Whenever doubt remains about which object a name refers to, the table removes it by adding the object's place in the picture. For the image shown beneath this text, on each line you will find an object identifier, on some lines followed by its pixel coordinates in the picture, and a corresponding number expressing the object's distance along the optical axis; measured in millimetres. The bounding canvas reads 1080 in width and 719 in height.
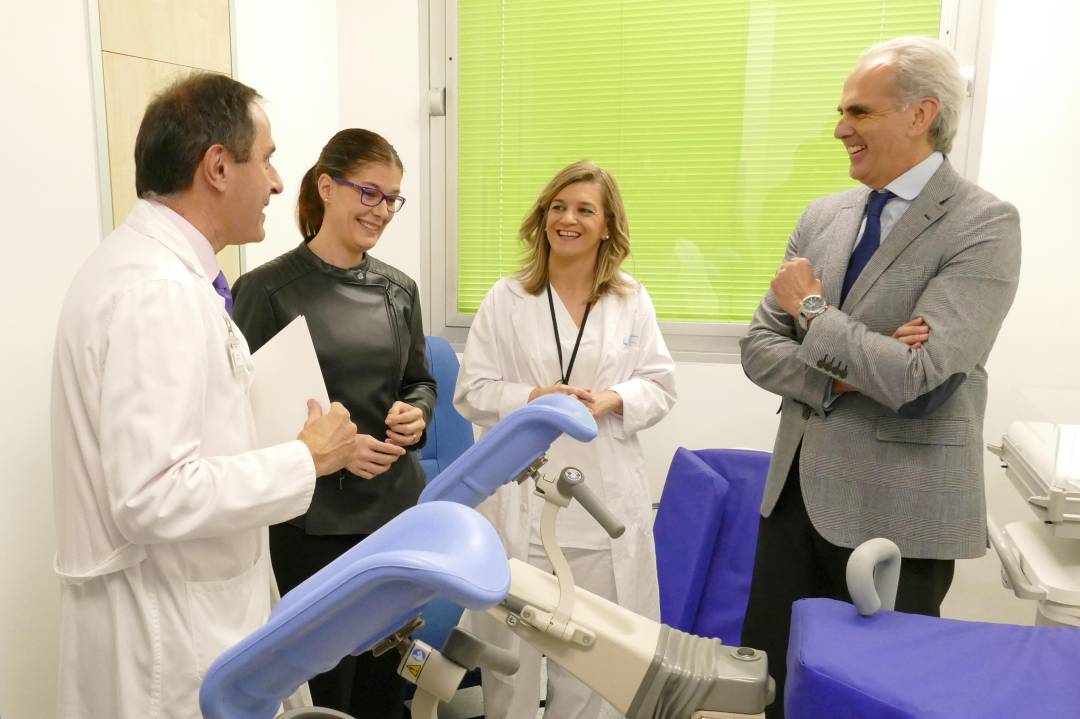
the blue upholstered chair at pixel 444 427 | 2615
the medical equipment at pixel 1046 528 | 1499
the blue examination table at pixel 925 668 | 797
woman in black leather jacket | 1771
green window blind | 2904
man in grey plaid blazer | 1524
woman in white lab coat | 2135
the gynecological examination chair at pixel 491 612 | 547
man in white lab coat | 1064
